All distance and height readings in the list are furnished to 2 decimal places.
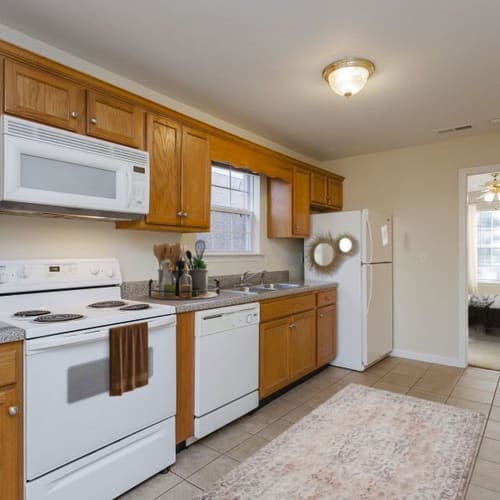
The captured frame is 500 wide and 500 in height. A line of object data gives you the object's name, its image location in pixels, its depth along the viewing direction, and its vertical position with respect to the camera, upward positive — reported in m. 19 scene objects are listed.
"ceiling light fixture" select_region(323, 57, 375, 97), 2.39 +1.19
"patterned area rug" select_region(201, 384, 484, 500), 1.91 -1.25
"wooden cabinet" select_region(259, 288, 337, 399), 2.93 -0.78
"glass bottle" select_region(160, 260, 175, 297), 2.60 -0.22
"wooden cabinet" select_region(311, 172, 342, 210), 4.21 +0.72
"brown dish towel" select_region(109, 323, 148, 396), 1.81 -0.55
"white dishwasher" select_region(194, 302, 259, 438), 2.34 -0.79
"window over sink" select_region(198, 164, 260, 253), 3.52 +0.40
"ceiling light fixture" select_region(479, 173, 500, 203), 5.36 +0.95
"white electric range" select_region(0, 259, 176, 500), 1.56 -0.66
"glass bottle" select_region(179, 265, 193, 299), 2.57 -0.25
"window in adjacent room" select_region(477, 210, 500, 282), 6.95 +0.11
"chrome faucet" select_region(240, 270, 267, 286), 3.63 -0.26
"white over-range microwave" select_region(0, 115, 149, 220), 1.74 +0.41
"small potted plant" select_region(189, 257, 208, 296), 2.77 -0.20
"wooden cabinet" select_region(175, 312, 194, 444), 2.24 -0.79
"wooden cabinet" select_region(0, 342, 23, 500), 1.47 -0.70
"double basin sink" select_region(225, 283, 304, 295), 3.48 -0.36
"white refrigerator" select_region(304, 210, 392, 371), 3.82 -0.37
